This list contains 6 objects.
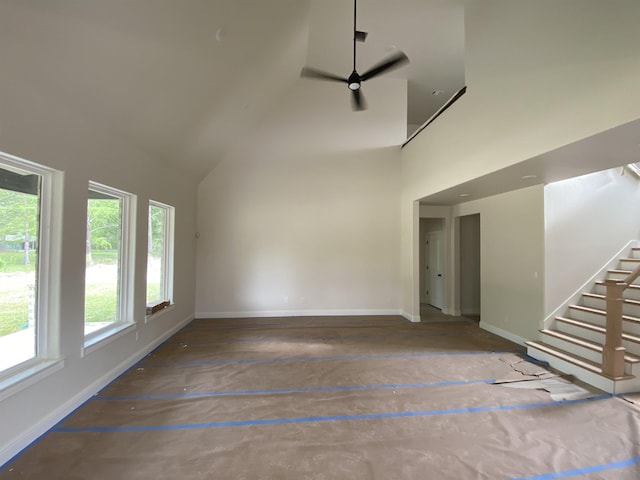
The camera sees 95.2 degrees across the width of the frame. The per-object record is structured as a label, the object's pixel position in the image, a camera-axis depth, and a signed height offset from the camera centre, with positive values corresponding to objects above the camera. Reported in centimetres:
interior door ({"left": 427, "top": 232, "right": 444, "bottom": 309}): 704 -54
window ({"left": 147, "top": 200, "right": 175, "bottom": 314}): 441 -18
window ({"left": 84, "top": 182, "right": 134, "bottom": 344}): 307 -20
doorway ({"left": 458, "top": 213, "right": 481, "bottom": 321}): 669 -38
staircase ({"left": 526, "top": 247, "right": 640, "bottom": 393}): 305 -114
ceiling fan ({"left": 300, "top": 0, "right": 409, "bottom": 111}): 309 +197
